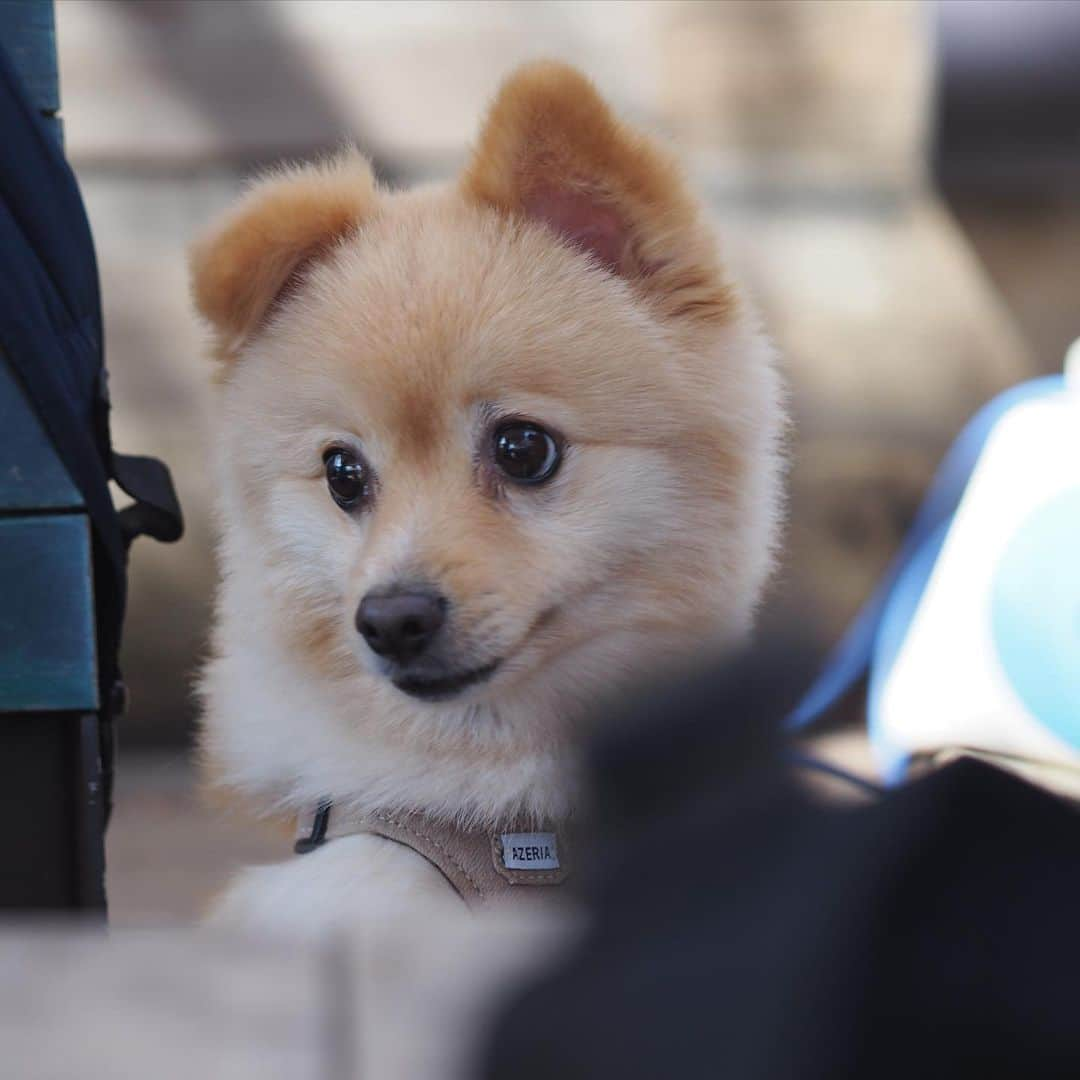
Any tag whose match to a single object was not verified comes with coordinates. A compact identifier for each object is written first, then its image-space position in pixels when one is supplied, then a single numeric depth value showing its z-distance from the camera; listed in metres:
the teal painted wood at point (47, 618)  1.59
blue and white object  1.61
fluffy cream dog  1.53
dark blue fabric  1.58
